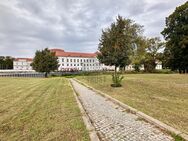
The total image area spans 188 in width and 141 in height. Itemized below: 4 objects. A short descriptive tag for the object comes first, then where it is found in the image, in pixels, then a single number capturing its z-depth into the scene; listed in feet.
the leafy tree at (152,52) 118.56
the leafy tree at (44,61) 99.92
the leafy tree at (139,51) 106.09
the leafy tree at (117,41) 37.32
